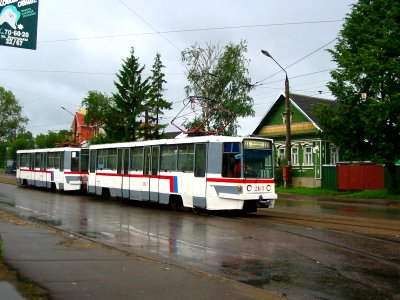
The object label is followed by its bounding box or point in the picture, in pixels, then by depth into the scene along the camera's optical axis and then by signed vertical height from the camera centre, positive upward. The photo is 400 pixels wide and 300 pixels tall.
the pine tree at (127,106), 54.06 +6.97
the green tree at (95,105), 67.25 +8.80
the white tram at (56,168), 32.12 +0.24
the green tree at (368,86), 28.31 +5.11
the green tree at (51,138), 78.00 +5.27
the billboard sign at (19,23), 9.83 +2.88
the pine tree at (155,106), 53.47 +6.94
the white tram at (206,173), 17.95 +0.01
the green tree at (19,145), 84.62 +4.31
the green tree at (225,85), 48.81 +8.42
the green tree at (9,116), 103.25 +11.16
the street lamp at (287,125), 33.41 +3.17
